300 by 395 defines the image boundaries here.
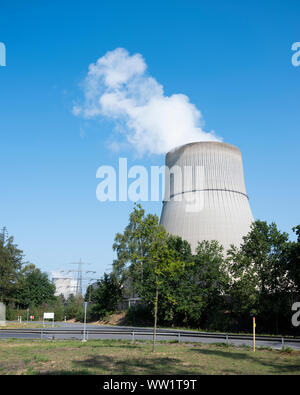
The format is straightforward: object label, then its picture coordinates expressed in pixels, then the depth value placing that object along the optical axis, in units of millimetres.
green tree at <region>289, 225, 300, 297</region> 27319
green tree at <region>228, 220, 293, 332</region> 29656
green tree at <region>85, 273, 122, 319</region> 49031
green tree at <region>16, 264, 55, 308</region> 65688
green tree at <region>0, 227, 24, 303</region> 57750
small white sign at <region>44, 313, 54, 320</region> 34156
